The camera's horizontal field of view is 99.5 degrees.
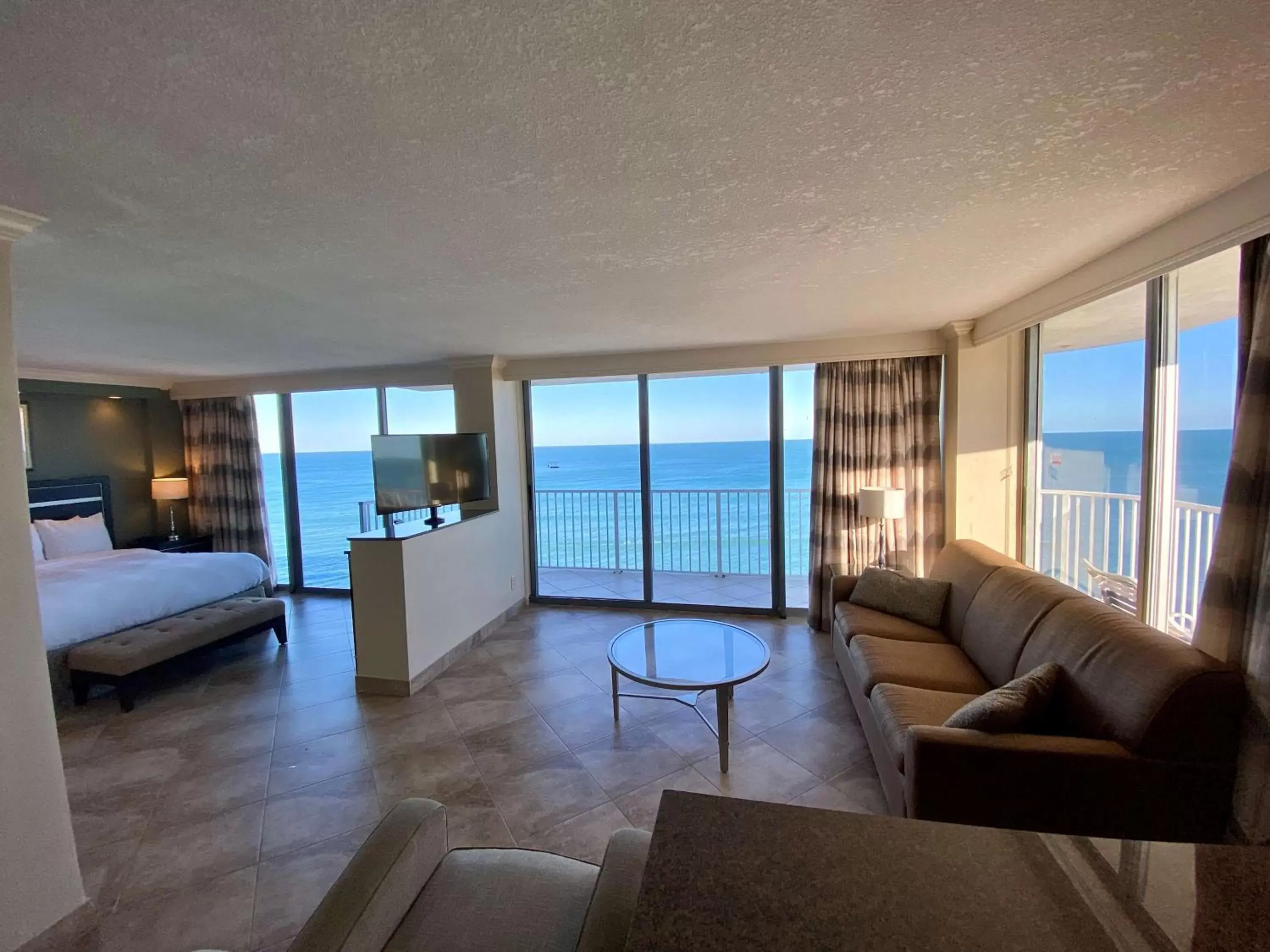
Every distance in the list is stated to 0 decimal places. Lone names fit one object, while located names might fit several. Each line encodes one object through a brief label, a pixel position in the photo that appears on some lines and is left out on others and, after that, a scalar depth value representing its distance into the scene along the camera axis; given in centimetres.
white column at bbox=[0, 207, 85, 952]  153
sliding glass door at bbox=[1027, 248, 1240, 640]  229
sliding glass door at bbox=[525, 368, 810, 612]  473
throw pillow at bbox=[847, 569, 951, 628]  321
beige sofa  158
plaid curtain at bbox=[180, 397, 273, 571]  567
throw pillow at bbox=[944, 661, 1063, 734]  179
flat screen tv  357
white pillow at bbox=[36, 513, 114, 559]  452
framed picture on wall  465
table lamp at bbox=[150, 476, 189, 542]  558
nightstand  535
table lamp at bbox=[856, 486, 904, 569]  379
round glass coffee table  259
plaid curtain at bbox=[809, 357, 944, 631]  399
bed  332
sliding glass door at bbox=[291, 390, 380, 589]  578
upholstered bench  319
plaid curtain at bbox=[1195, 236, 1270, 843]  162
